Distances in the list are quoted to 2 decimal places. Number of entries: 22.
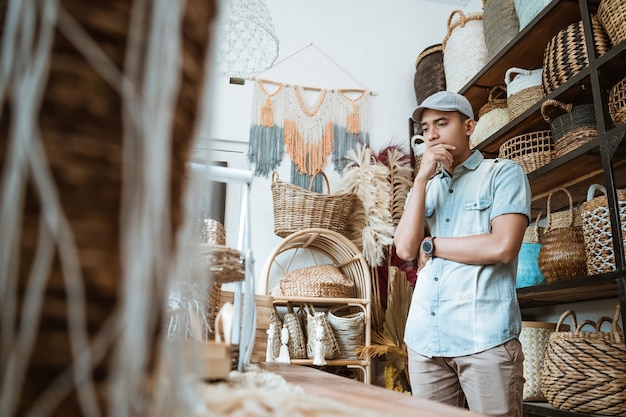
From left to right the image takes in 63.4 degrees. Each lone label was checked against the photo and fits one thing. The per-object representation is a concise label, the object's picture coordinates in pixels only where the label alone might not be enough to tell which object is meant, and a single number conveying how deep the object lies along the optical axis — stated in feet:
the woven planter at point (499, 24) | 8.42
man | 4.02
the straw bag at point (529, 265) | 7.09
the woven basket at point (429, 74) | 10.08
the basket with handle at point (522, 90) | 7.49
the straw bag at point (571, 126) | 6.34
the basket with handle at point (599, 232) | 5.55
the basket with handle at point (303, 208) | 8.87
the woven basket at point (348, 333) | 8.37
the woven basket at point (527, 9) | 7.48
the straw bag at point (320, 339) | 7.91
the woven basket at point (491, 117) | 8.45
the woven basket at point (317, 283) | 8.30
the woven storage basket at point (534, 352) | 6.79
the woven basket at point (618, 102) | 5.47
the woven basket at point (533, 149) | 7.06
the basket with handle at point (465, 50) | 9.32
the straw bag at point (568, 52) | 6.08
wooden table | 1.32
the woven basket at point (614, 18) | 5.50
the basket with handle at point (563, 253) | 6.31
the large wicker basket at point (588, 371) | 5.37
